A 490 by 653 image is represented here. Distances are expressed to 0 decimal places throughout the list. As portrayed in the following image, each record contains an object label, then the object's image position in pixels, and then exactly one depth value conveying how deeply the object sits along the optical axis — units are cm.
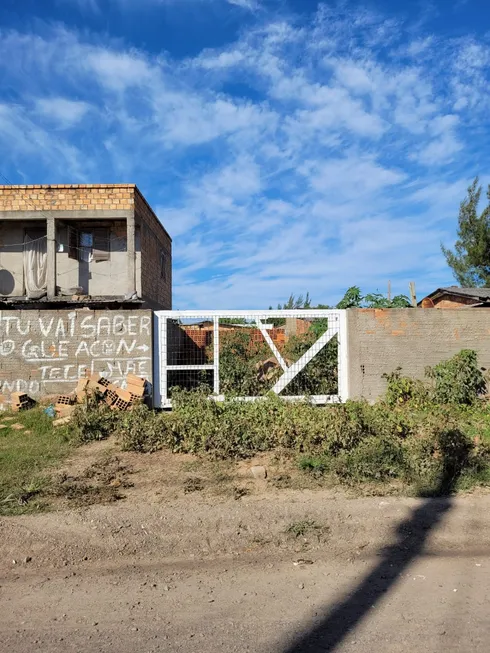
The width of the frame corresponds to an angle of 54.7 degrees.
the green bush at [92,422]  669
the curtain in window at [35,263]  1515
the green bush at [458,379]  807
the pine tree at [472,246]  2514
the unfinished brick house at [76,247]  1397
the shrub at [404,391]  812
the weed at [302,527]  380
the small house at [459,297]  1684
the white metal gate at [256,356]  825
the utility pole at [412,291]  1761
